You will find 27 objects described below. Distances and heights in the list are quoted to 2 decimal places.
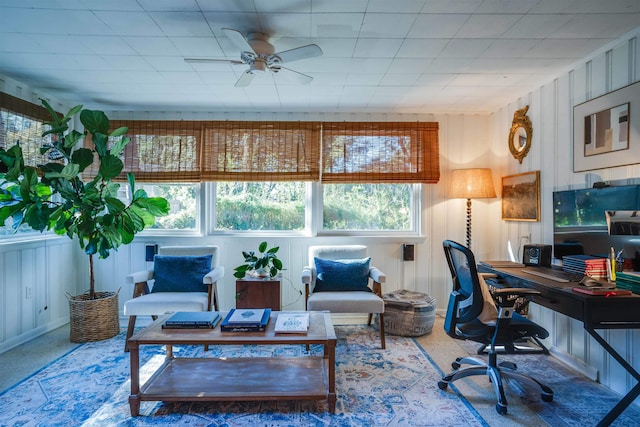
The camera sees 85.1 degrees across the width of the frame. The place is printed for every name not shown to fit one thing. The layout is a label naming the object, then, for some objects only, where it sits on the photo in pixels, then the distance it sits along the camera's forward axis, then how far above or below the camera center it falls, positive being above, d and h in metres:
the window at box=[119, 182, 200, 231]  3.91 +0.11
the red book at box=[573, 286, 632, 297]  1.82 -0.42
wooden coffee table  2.00 -1.04
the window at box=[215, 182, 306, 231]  3.94 +0.08
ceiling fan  2.06 +0.99
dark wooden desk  1.78 -0.52
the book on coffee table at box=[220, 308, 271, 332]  2.15 -0.69
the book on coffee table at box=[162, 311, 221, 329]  2.20 -0.70
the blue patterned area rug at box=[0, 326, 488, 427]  1.98 -1.18
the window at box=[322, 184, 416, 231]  3.94 +0.06
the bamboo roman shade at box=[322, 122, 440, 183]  3.81 +0.66
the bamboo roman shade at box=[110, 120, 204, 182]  3.80 +0.66
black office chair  2.06 -0.70
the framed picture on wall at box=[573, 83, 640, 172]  2.17 +0.55
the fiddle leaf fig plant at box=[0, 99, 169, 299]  2.58 +0.13
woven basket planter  3.09 -0.95
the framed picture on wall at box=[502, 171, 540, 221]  3.08 +0.15
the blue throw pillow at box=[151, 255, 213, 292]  3.18 -0.56
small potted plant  3.21 -0.50
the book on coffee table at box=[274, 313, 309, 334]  2.11 -0.71
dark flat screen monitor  2.15 -0.03
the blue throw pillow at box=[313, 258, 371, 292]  3.24 -0.59
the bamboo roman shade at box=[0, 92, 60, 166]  2.86 +0.74
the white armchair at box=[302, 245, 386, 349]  2.90 -0.68
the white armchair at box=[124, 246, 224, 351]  2.83 -0.71
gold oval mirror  3.20 +0.74
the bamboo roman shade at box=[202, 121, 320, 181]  3.81 +0.67
